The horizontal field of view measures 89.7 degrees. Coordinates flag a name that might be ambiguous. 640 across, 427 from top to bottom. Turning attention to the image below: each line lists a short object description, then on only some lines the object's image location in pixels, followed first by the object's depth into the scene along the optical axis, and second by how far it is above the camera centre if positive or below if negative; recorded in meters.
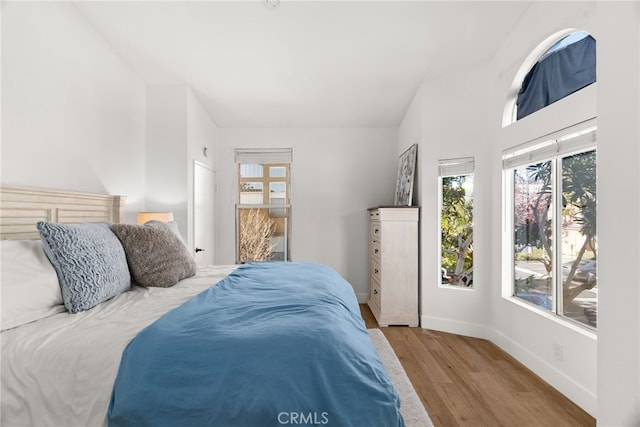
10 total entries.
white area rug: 1.81 -1.16
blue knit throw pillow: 1.44 -0.25
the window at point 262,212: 4.64 +0.00
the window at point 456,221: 3.24 -0.08
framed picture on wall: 3.68 +0.45
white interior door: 3.70 -0.02
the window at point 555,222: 2.05 -0.06
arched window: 2.03 +1.00
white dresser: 3.48 -0.57
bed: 0.96 -0.47
